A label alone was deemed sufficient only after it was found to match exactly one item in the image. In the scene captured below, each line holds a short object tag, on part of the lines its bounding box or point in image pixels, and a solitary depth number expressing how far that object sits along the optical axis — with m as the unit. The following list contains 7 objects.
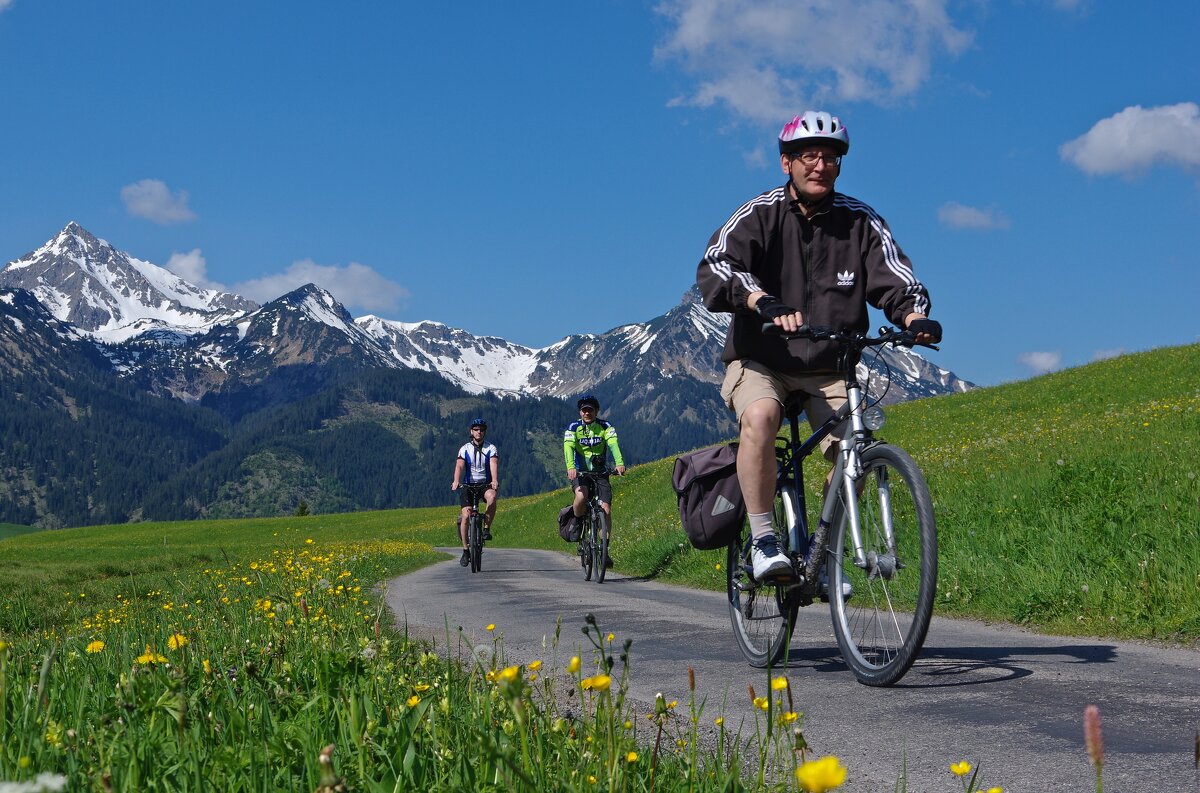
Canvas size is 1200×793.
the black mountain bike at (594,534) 15.36
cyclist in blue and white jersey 18.98
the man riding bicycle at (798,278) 5.41
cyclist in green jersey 16.02
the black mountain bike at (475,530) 18.97
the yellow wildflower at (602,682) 2.02
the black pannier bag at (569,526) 16.62
